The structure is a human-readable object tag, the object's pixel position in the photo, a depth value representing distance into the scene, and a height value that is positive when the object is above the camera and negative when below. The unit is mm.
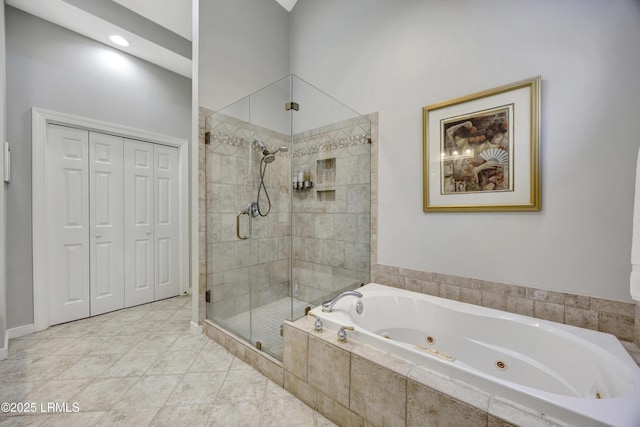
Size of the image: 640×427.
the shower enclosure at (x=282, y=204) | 2078 +75
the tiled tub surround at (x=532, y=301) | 1339 -574
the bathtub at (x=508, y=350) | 848 -697
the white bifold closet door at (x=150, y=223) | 2803 -120
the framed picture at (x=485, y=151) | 1551 +421
